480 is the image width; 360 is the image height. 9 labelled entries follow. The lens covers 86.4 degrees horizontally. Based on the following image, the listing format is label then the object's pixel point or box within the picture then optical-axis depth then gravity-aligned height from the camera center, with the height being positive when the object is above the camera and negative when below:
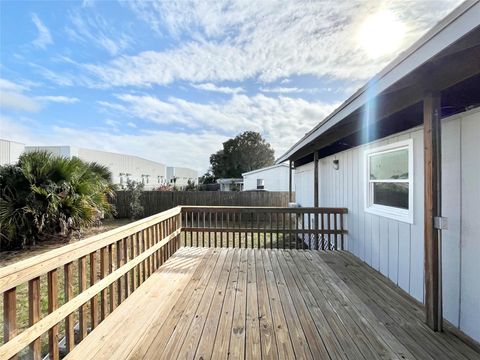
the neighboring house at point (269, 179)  16.70 +0.24
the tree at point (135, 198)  12.32 -0.80
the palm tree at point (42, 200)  6.11 -0.44
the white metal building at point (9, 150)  14.01 +1.81
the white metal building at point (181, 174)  36.72 +1.28
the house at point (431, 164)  1.70 +0.18
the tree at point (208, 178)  37.39 +0.59
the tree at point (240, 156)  36.75 +3.76
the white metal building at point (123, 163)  19.16 +1.88
